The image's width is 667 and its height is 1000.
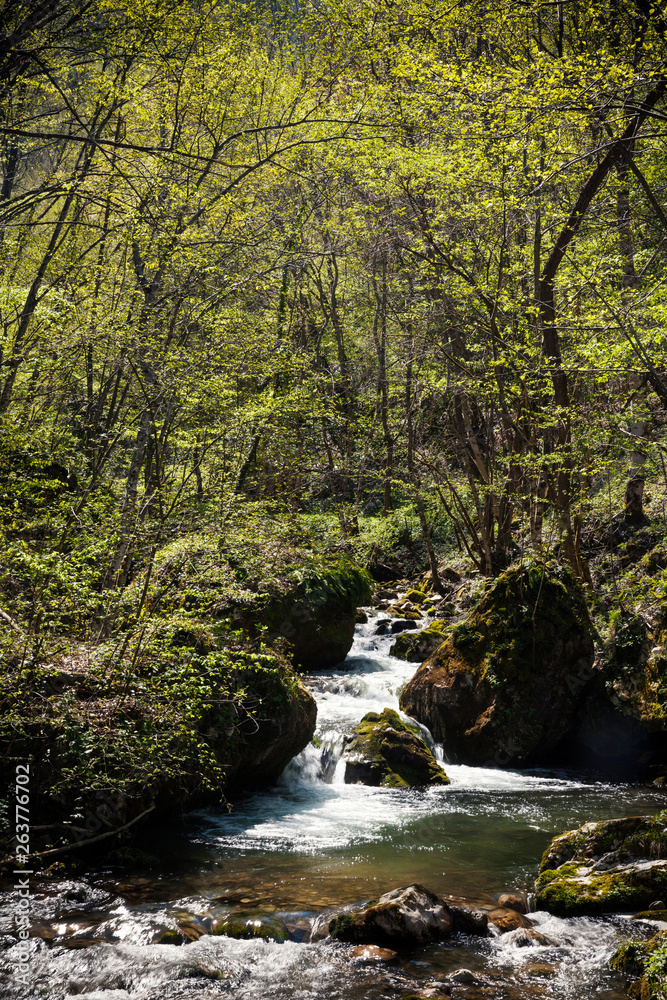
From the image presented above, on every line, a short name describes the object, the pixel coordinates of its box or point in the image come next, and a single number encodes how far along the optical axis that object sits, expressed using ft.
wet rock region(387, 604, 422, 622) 55.42
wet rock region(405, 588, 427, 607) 59.94
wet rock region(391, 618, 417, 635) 52.60
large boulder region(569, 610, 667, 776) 33.30
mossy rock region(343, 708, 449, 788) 31.49
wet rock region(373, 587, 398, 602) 62.75
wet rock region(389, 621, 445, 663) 46.65
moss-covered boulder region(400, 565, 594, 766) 34.71
